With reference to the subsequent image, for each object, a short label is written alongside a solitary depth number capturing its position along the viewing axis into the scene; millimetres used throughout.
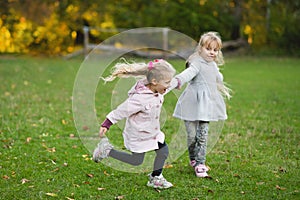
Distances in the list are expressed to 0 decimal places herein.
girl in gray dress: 7596
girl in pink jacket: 6591
